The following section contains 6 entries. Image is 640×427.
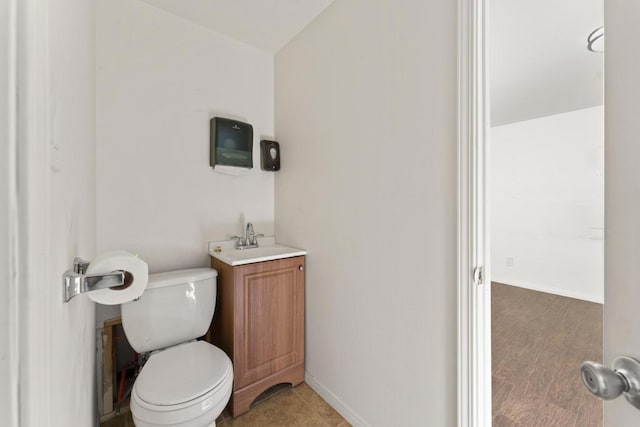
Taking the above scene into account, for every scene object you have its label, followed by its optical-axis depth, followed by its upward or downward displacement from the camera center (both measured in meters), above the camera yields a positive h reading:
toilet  1.03 -0.75
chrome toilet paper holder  0.46 -0.13
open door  0.43 +0.04
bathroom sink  1.53 -0.27
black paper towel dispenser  1.78 +0.52
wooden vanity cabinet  1.49 -0.70
